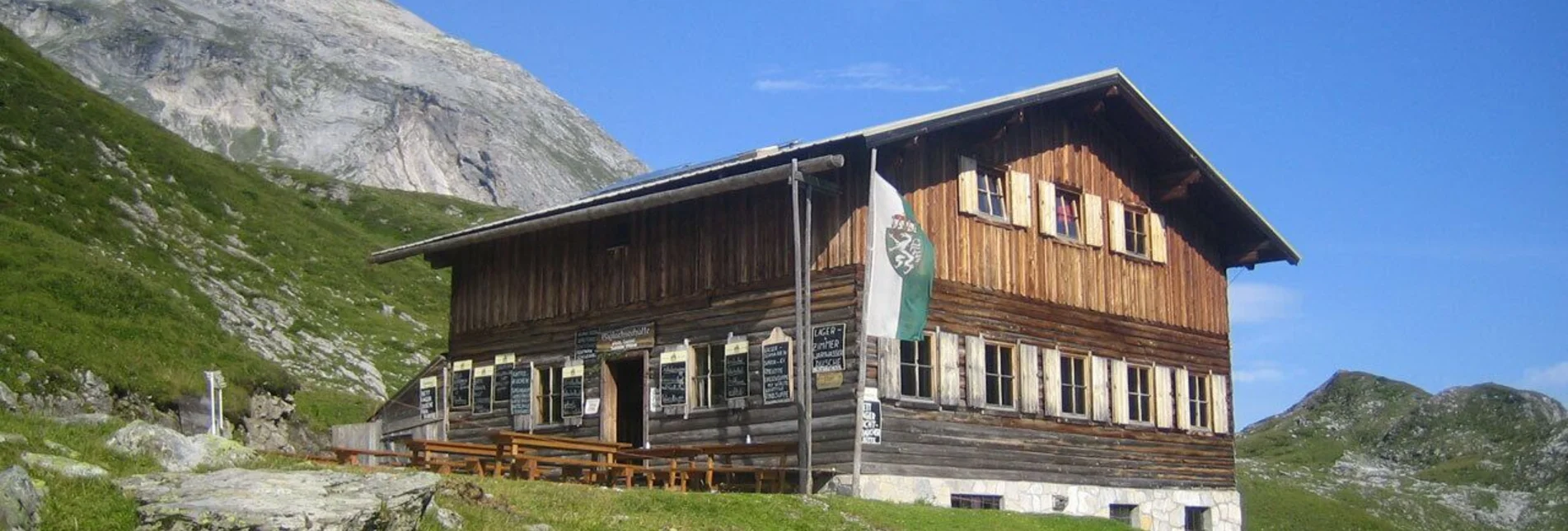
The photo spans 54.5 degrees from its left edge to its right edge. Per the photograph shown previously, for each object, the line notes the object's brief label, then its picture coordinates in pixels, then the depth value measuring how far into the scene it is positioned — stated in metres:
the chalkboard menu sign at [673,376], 27.23
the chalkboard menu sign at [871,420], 24.38
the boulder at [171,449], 15.48
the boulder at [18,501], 12.13
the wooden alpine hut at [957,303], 25.42
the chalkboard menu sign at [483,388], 31.61
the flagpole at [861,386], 23.98
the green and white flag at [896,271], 24.19
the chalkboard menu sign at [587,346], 29.16
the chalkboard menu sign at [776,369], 25.42
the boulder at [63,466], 13.84
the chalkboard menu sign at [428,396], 32.94
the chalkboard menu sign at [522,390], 30.44
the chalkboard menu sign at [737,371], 26.09
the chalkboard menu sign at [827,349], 24.75
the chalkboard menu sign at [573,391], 29.22
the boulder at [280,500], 12.91
